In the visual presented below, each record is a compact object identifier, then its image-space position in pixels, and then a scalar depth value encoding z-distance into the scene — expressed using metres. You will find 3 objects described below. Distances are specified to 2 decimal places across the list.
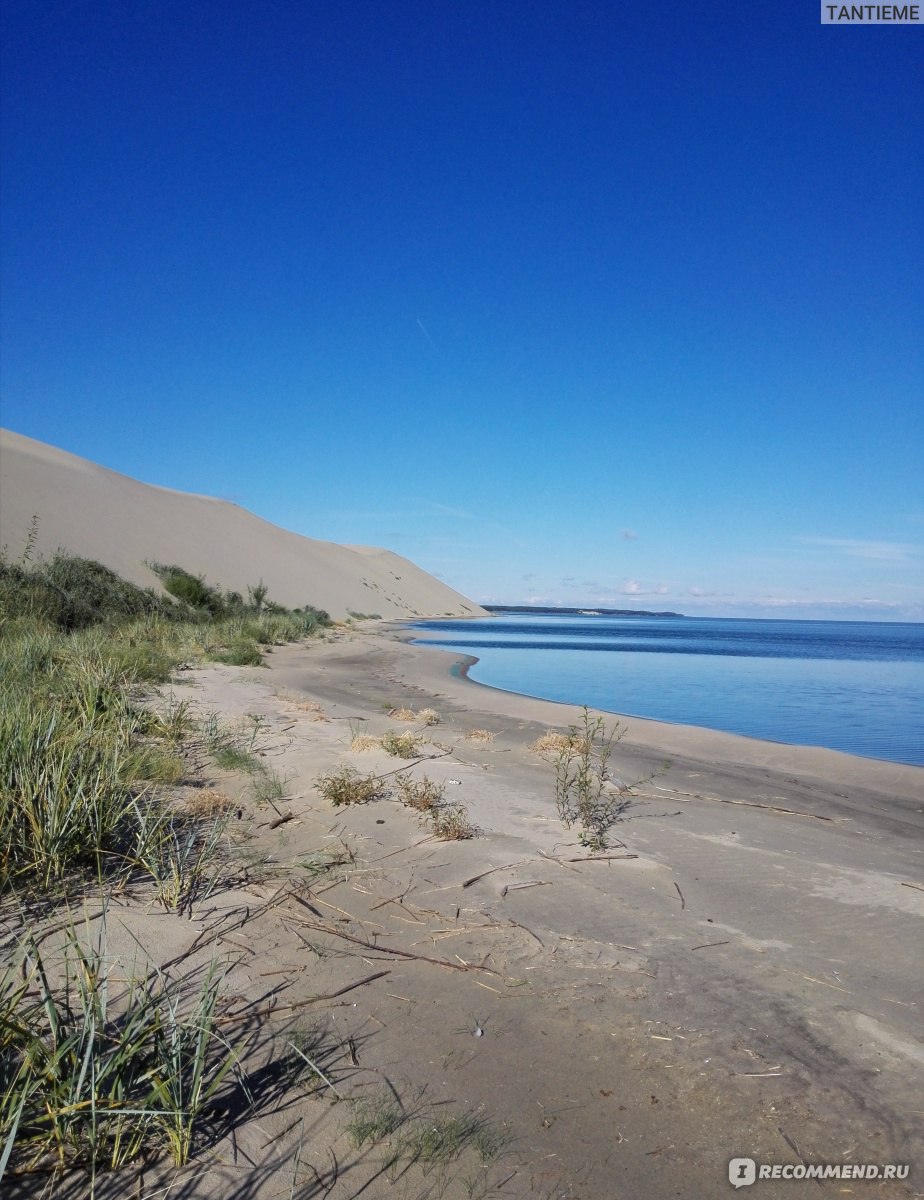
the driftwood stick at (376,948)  3.43
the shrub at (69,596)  13.59
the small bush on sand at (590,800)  5.49
